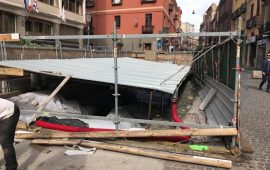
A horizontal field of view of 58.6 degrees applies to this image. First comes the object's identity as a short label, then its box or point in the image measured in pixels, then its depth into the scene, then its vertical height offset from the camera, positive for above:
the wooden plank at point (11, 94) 6.94 -1.00
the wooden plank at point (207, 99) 7.38 -1.18
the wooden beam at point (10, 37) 5.14 +0.50
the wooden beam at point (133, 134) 4.45 -1.43
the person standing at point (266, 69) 11.40 -0.33
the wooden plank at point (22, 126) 5.47 -1.48
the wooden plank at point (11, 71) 5.37 -0.23
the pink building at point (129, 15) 39.09 +7.73
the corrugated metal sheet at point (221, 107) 5.04 -1.09
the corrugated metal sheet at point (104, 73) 5.61 -0.35
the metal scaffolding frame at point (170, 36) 4.41 +0.47
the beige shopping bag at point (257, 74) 17.52 -0.87
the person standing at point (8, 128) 3.26 -0.92
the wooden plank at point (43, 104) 5.68 -1.04
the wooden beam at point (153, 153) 4.03 -1.64
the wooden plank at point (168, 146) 4.48 -1.64
